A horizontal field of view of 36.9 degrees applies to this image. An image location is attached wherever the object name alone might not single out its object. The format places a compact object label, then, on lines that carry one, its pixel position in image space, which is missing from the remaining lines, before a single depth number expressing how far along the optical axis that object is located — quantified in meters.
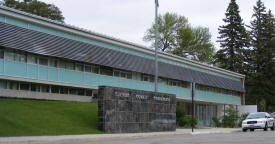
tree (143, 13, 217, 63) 80.94
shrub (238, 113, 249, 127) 51.47
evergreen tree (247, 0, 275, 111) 70.56
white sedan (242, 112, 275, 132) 32.06
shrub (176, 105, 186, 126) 39.94
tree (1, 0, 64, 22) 61.69
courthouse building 29.45
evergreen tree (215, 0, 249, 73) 71.69
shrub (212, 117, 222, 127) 51.59
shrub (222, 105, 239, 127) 50.22
